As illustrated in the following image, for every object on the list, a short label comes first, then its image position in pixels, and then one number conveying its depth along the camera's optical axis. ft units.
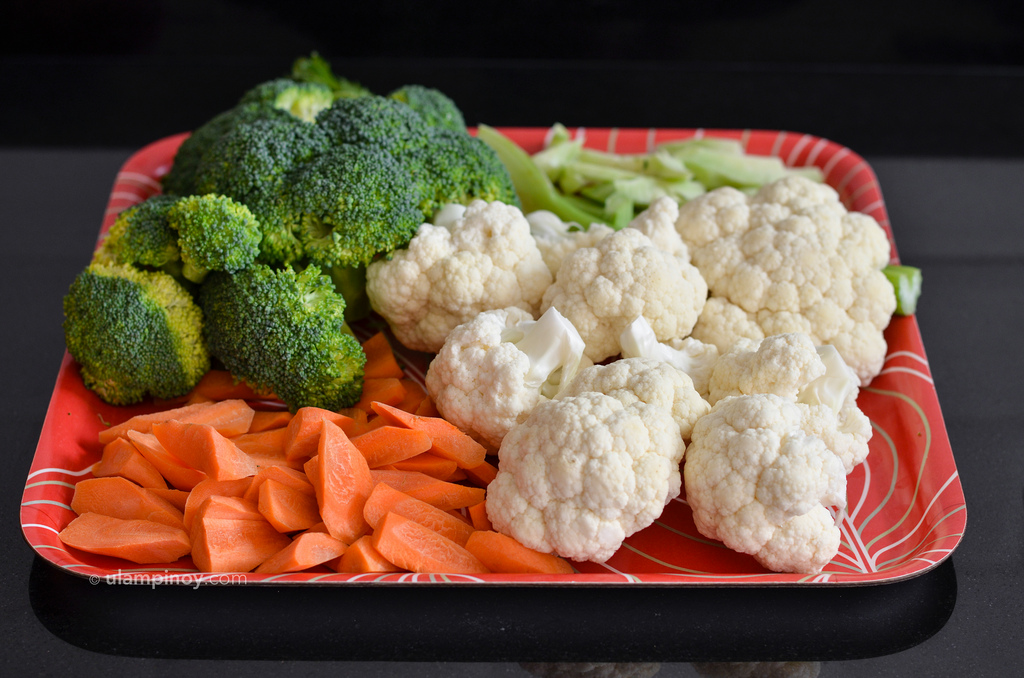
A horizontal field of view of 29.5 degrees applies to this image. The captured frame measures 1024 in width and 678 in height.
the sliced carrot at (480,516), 2.46
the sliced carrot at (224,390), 2.67
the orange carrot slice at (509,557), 2.39
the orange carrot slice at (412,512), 2.42
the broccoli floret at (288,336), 2.59
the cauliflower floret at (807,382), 2.47
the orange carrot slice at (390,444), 2.48
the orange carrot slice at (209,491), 2.42
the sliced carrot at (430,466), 2.51
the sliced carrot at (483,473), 2.53
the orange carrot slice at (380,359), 2.69
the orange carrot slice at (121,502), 2.45
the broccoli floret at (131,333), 2.61
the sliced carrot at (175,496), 2.47
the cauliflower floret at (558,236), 2.73
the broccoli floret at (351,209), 2.64
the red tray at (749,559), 2.36
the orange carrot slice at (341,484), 2.42
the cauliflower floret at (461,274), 2.66
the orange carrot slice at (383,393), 2.63
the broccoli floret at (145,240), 2.63
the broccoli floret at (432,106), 2.90
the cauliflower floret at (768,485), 2.36
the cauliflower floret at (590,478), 2.38
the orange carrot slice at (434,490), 2.48
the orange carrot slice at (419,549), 2.37
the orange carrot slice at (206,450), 2.45
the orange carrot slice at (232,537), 2.38
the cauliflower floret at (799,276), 2.67
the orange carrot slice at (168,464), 2.49
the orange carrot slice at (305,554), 2.36
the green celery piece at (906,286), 2.73
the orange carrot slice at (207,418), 2.55
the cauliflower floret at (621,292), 2.59
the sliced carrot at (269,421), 2.60
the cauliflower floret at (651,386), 2.46
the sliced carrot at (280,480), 2.45
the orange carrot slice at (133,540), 2.39
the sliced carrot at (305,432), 2.49
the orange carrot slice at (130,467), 2.49
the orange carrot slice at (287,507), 2.41
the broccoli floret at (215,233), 2.58
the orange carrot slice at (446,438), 2.51
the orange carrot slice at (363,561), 2.37
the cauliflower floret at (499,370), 2.52
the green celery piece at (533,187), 2.97
